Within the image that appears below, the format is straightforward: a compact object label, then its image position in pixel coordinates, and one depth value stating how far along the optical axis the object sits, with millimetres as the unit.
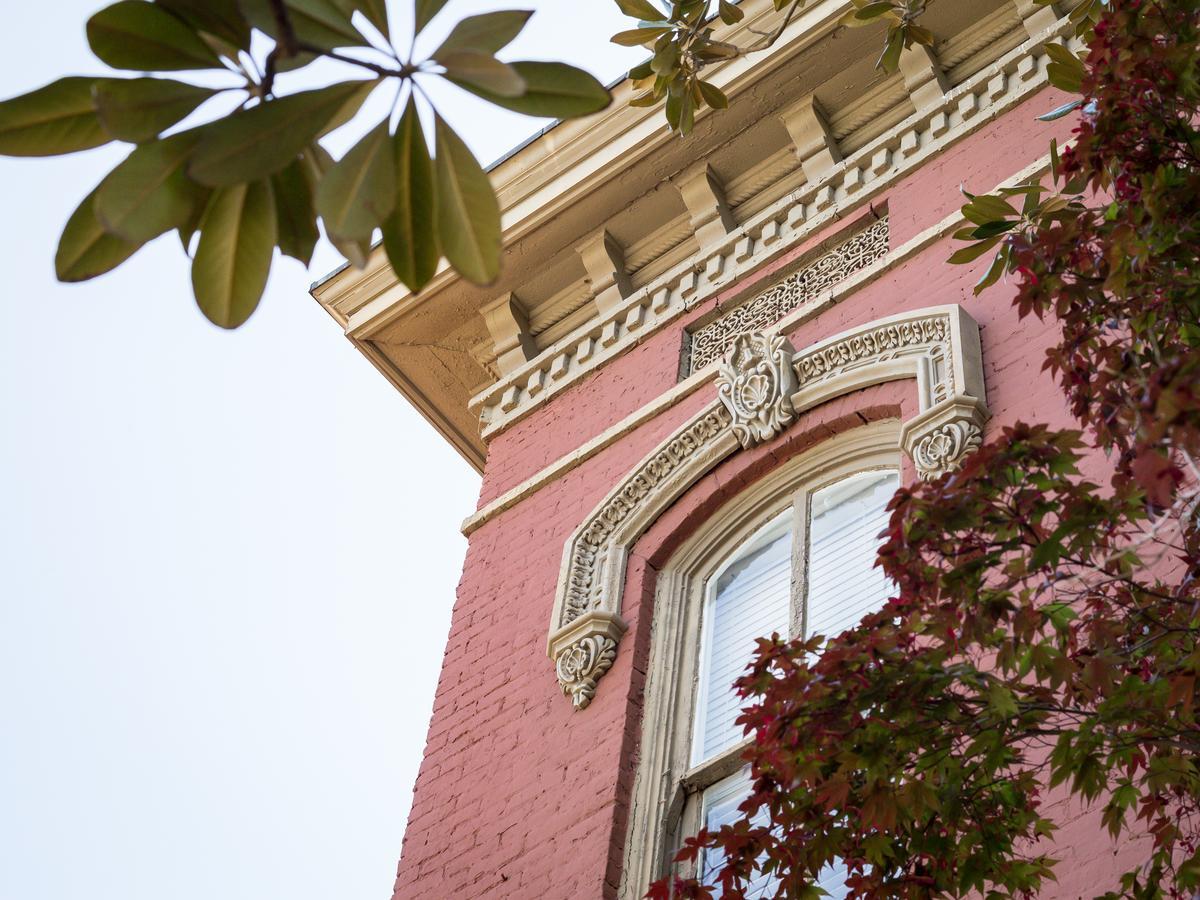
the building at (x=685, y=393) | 7754
